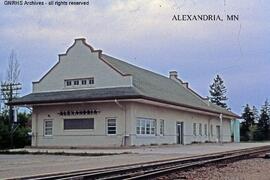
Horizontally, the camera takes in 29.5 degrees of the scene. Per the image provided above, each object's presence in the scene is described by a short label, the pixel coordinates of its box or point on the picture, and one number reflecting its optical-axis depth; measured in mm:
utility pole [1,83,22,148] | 59331
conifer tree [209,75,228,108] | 113138
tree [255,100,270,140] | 84138
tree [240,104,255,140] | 86338
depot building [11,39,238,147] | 36969
